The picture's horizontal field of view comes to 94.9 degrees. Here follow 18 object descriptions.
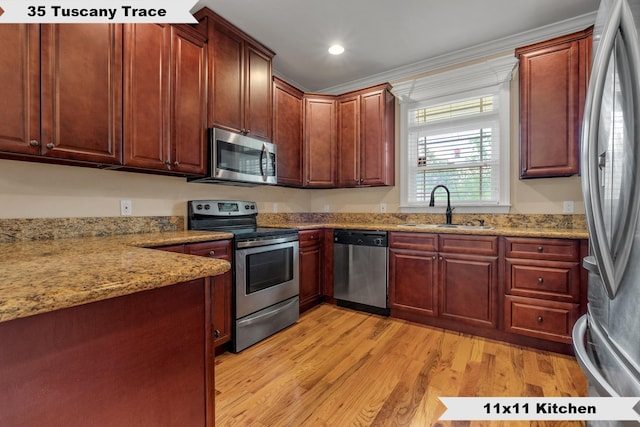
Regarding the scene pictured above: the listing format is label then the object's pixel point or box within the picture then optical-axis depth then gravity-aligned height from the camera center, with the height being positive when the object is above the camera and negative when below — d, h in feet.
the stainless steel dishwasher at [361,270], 9.37 -1.91
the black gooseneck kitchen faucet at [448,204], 9.83 +0.26
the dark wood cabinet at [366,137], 10.65 +2.78
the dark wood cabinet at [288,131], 10.21 +2.94
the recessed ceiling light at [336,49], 9.34 +5.29
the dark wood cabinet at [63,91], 4.77 +2.19
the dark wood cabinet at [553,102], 7.50 +2.92
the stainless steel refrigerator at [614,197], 2.06 +0.12
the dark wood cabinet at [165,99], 6.26 +2.65
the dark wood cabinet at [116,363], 1.79 -1.09
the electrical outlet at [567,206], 8.24 +0.15
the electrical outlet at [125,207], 7.07 +0.13
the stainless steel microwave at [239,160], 7.69 +1.51
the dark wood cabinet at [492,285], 6.89 -1.95
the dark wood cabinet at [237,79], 7.79 +3.88
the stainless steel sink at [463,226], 8.51 -0.46
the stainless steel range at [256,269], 7.30 -1.55
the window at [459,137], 9.36 +2.59
